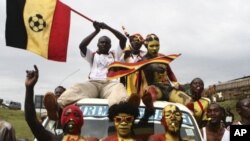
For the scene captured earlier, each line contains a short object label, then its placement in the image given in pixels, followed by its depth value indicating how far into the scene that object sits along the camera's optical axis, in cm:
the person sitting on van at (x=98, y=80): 582
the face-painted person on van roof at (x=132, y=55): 694
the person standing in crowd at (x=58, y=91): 734
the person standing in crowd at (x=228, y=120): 812
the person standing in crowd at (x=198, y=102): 684
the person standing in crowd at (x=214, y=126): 621
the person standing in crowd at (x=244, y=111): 543
